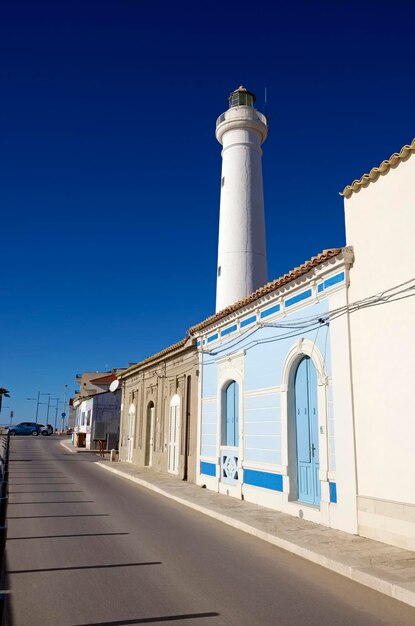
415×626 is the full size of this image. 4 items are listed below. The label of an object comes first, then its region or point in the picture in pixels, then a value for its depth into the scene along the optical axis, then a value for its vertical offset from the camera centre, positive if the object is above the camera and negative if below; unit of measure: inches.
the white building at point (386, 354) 284.5 +44.1
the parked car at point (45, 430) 2268.7 -43.3
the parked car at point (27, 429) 2156.7 -37.5
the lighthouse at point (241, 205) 753.0 +347.4
